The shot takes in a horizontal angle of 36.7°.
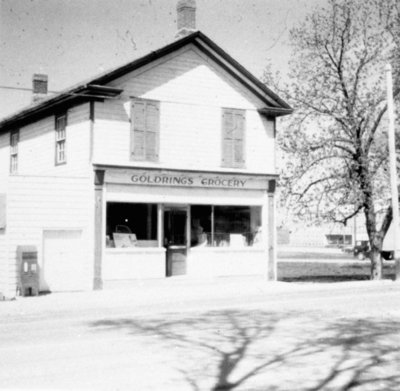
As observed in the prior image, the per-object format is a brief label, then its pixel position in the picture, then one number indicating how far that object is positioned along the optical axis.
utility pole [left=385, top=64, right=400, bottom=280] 22.03
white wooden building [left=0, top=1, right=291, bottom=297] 18.84
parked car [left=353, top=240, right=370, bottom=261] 45.97
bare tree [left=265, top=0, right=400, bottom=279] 24.45
